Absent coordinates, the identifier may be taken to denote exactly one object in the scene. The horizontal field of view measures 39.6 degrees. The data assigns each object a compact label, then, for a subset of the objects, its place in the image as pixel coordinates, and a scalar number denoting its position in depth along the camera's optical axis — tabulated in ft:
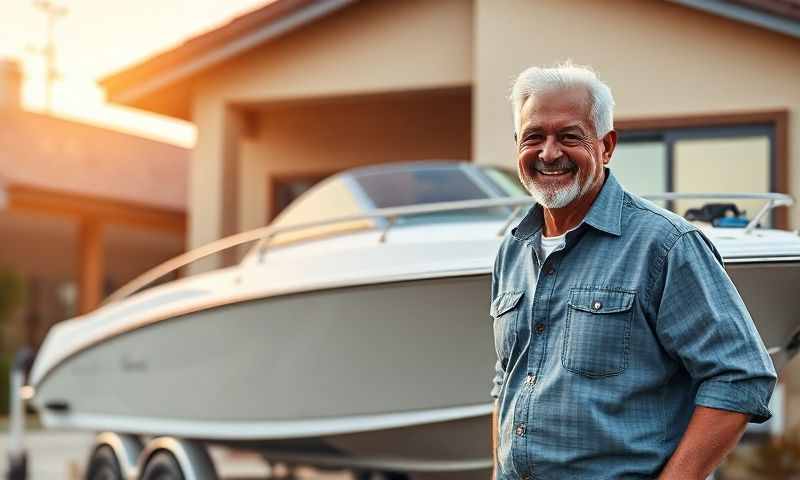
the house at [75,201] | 53.47
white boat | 15.16
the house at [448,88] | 25.93
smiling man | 7.20
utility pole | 110.01
